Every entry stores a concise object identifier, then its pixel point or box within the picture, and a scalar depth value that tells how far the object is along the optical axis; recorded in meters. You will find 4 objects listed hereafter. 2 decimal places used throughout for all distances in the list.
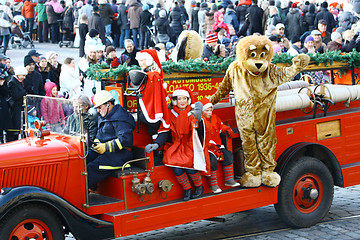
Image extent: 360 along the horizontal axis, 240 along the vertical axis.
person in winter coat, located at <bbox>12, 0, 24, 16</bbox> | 24.59
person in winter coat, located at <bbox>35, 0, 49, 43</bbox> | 22.58
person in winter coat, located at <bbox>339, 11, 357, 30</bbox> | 19.72
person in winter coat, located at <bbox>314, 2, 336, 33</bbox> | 19.56
